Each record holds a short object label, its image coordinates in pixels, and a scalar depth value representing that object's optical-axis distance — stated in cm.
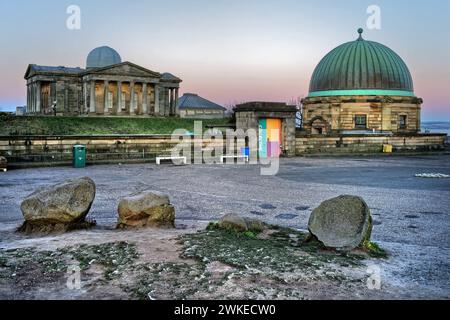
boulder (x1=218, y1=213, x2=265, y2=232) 865
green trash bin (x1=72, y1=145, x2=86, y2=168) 2300
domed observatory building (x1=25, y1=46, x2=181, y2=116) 5544
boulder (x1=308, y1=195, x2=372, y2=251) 736
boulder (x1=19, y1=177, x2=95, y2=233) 877
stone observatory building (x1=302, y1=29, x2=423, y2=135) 4575
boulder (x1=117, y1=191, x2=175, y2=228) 901
